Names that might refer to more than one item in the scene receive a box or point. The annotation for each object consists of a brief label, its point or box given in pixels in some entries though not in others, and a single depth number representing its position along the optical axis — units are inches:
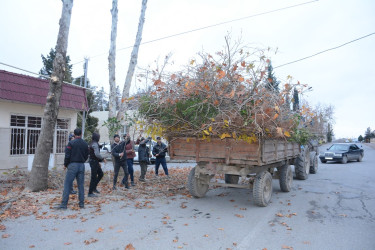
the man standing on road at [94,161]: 293.4
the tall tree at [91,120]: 991.1
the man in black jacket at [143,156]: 410.9
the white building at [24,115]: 450.3
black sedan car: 781.3
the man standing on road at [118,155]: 346.0
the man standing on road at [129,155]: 377.4
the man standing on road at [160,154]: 451.2
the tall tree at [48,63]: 1310.3
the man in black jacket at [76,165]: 255.9
